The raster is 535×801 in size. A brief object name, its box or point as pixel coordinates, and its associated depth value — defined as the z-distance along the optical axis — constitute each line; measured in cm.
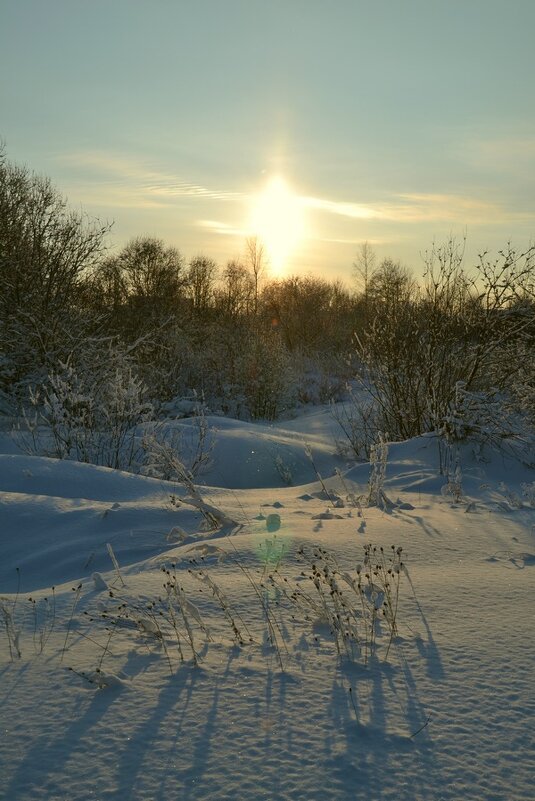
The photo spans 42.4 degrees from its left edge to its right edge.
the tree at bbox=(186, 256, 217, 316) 3476
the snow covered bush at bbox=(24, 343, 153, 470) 725
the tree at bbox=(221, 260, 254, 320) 3334
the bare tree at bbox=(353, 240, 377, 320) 4633
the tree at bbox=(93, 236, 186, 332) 2798
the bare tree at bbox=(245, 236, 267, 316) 4273
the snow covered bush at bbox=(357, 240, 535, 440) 732
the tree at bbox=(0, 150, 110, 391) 1323
